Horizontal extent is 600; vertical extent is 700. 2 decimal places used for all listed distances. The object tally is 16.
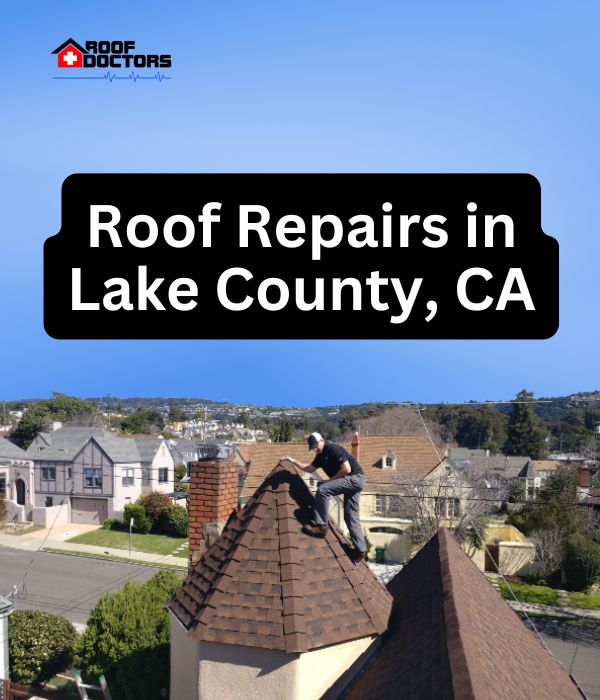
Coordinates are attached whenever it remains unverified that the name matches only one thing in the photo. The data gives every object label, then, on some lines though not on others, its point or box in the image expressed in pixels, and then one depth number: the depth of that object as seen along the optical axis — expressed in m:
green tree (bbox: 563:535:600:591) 30.31
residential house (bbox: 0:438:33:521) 46.94
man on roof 7.37
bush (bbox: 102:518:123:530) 42.72
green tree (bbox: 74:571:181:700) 14.07
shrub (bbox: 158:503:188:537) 40.25
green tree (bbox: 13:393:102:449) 67.19
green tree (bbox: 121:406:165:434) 93.44
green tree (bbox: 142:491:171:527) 41.16
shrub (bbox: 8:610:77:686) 16.84
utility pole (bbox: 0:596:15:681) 14.71
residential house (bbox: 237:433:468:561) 35.22
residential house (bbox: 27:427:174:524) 44.97
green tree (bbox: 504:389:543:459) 65.00
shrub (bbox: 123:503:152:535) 40.84
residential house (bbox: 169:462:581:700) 6.21
